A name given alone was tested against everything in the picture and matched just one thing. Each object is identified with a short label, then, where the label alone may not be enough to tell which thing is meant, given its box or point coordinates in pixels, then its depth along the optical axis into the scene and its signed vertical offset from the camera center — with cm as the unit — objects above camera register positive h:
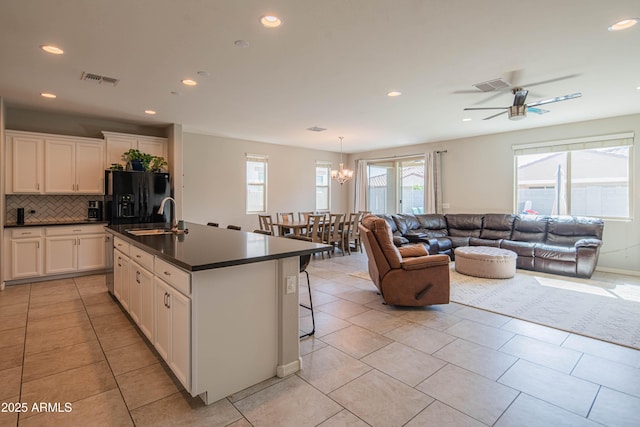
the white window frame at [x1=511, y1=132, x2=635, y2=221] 570 +115
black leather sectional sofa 539 -57
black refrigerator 532 +14
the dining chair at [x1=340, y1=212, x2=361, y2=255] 744 -60
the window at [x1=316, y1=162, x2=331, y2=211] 973 +58
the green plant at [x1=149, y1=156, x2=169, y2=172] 587 +73
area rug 328 -116
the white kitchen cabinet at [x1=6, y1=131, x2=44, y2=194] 488 +61
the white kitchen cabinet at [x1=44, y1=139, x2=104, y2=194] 517 +59
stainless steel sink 329 -29
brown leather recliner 370 -77
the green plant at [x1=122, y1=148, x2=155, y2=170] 557 +81
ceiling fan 421 +133
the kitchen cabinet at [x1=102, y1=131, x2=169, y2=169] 562 +105
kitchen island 199 -70
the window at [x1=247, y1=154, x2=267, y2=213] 821 +54
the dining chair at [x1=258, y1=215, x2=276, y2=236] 687 -40
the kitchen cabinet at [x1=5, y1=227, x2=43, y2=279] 477 -72
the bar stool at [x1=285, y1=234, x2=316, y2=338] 309 -61
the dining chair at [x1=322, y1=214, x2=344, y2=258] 700 -53
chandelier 777 +73
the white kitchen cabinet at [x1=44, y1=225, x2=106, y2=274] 502 -71
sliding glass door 888 +57
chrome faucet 586 -16
